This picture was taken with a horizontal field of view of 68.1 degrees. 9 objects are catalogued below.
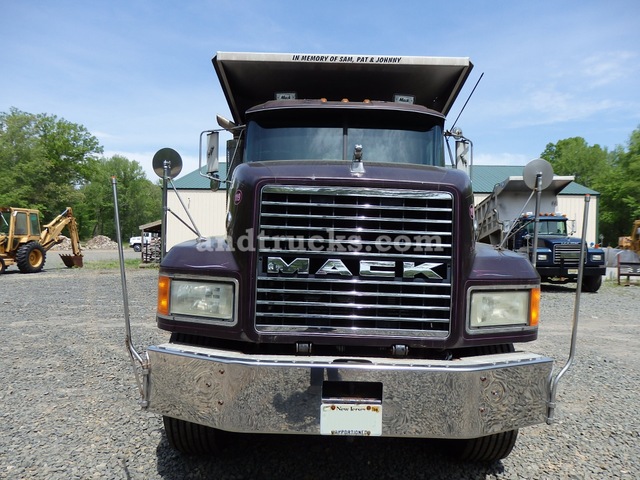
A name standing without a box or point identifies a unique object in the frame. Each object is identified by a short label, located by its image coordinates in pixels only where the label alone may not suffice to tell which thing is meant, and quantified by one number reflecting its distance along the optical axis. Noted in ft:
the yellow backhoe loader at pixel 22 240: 61.21
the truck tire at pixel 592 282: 46.65
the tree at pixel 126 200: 224.94
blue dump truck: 44.88
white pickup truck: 158.95
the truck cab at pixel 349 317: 7.97
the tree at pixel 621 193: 150.00
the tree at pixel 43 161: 155.63
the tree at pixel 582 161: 222.69
